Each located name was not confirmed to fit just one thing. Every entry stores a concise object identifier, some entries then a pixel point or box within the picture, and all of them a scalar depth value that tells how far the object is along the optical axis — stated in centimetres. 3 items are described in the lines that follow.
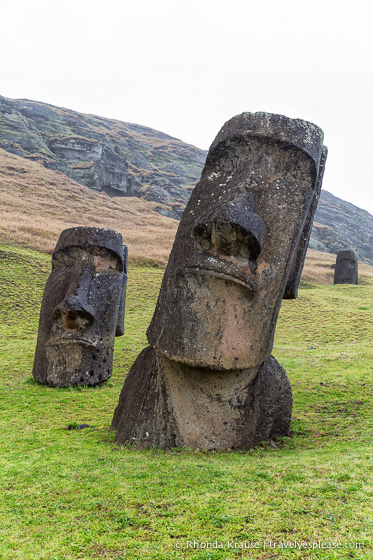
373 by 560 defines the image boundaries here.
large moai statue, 522
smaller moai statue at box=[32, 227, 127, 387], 920
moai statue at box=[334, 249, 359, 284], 3059
